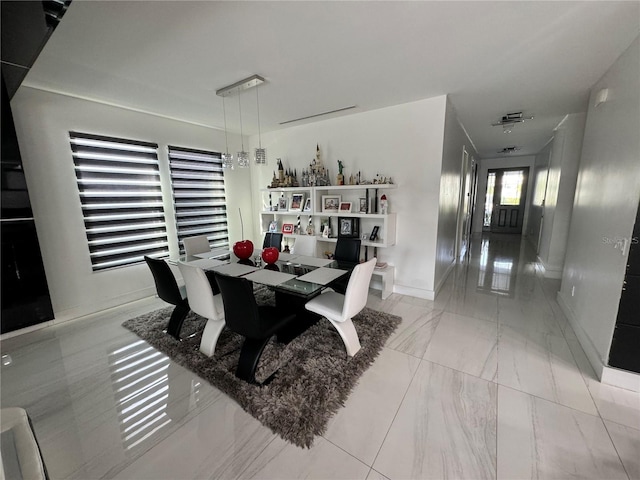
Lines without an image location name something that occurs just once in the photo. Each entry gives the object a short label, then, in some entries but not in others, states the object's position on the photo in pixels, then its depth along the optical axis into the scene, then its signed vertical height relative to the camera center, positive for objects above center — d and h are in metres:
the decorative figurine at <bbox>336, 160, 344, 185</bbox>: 3.79 +0.34
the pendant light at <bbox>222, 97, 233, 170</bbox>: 3.01 +0.47
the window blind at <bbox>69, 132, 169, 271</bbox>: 3.17 +0.06
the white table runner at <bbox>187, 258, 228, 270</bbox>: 2.70 -0.68
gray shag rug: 1.68 -1.38
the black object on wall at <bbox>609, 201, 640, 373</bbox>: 1.79 -0.90
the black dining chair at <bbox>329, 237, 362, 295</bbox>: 3.17 -0.65
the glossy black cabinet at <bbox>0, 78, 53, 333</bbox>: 2.54 -0.45
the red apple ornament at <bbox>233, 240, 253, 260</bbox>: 2.88 -0.54
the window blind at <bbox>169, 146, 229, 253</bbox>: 4.05 +0.11
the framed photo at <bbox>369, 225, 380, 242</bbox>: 3.66 -0.51
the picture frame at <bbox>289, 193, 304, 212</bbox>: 4.31 -0.03
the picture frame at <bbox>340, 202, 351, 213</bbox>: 3.84 -0.12
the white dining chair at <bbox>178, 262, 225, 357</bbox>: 2.10 -0.90
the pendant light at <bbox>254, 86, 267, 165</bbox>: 2.90 +0.51
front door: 7.93 -0.06
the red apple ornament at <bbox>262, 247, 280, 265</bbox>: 2.69 -0.57
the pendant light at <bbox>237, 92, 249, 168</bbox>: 3.01 +0.49
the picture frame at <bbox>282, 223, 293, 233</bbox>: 4.41 -0.48
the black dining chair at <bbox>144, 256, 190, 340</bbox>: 2.43 -0.92
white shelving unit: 3.48 -0.23
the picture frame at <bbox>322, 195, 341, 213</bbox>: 3.99 -0.05
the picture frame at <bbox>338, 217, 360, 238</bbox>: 3.85 -0.42
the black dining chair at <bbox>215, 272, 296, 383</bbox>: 1.80 -0.95
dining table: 2.14 -0.69
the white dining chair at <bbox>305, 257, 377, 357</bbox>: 2.02 -0.92
